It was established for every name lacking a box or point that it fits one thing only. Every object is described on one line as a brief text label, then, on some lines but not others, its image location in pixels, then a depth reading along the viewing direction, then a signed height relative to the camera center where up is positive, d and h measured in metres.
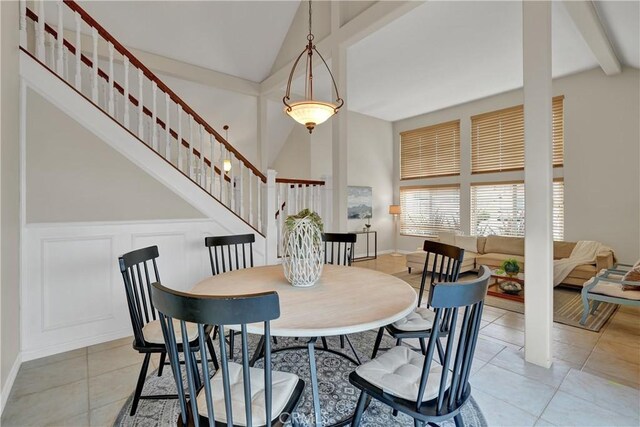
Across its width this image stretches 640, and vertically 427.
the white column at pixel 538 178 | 2.32 +0.25
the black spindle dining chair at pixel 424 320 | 1.86 -0.71
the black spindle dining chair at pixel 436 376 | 1.13 -0.72
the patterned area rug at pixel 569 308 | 3.22 -1.17
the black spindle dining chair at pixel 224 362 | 0.99 -0.52
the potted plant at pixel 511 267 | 4.18 -0.78
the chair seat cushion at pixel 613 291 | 2.94 -0.81
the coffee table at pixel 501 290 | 4.08 -1.12
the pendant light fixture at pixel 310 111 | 2.49 +0.83
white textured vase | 1.79 -0.23
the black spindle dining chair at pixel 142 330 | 1.69 -0.69
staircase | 2.49 -0.17
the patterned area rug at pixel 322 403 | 1.77 -1.18
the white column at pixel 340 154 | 3.92 +0.74
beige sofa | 4.44 -0.77
